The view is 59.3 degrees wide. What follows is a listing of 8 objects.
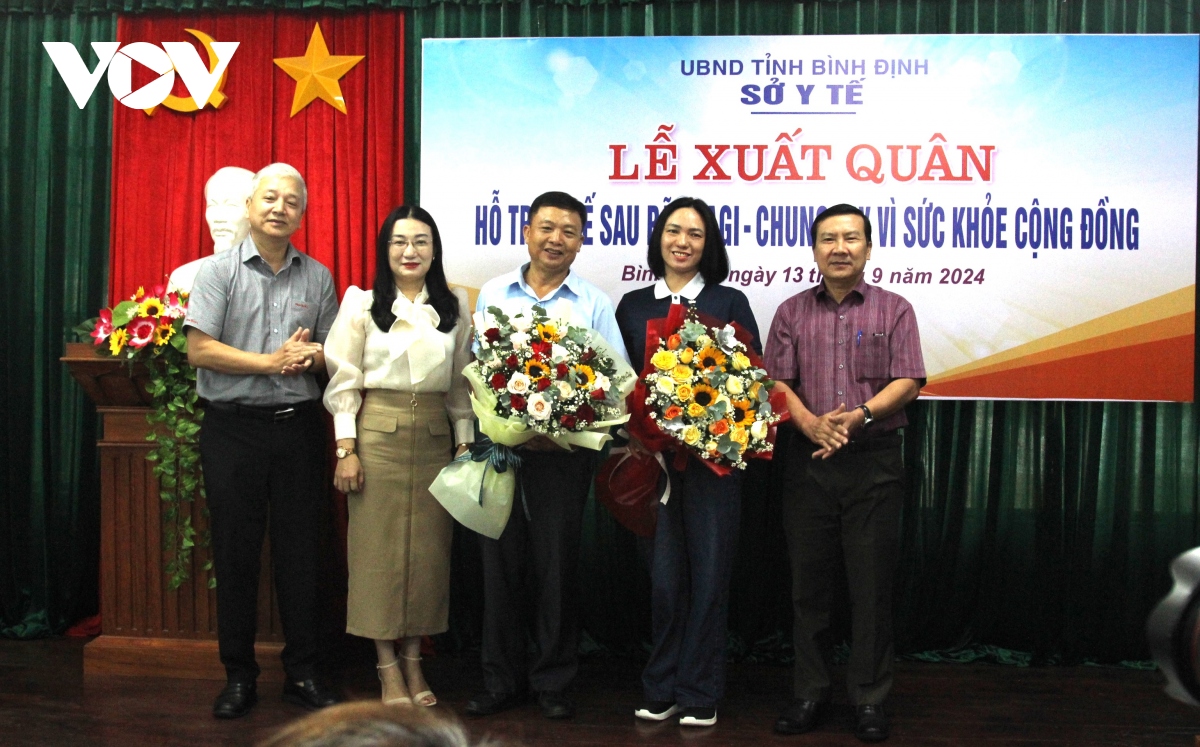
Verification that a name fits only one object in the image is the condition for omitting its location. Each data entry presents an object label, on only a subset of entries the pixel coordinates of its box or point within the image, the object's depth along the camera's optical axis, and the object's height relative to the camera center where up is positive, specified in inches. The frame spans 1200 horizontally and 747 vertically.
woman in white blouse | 120.0 -7.5
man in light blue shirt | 122.0 -20.2
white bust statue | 148.8 +21.1
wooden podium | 136.2 -29.9
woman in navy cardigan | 119.6 -20.5
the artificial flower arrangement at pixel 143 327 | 129.4 +3.7
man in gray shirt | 121.1 -8.0
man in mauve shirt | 118.3 -10.8
